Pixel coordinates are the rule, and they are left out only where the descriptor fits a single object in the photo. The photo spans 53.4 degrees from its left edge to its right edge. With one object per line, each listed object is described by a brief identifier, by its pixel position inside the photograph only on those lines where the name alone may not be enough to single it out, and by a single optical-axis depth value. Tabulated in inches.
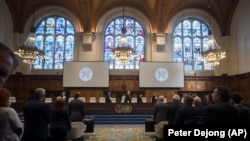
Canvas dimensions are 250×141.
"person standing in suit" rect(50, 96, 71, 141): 182.7
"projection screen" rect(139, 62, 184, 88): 661.3
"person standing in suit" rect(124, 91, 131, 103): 582.6
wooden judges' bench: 531.5
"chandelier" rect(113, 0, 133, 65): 506.5
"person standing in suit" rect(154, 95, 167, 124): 299.4
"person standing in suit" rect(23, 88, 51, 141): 152.4
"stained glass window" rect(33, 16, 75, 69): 699.4
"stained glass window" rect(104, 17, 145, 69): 701.2
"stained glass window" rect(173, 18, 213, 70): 713.0
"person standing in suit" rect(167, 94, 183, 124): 240.1
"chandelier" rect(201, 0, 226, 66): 520.3
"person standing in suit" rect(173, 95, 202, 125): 175.9
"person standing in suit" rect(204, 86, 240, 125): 109.3
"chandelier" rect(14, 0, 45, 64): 506.9
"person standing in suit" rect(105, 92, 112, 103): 589.9
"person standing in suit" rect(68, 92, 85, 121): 287.6
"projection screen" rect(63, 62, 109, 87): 651.5
